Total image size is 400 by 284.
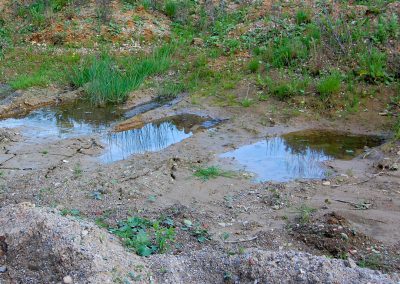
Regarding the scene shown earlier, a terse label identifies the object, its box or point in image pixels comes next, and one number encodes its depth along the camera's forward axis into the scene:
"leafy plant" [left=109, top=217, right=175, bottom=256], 4.67
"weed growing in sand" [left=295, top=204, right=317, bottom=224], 5.41
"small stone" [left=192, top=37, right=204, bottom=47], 11.69
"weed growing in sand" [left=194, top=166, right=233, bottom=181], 6.74
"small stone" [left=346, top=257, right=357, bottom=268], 4.25
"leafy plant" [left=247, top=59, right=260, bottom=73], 10.23
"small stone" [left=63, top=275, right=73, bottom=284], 4.06
